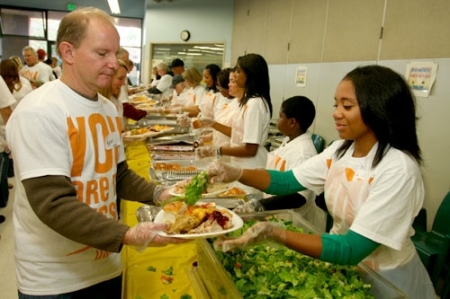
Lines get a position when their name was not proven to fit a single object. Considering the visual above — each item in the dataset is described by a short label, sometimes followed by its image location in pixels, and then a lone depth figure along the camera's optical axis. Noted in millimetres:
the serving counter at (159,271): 1244
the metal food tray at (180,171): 2291
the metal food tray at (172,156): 2785
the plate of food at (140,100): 6352
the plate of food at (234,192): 1993
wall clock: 8602
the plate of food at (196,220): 1078
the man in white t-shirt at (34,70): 6531
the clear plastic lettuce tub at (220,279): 1027
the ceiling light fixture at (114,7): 9234
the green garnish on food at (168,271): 1355
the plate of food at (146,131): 3336
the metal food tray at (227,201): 1813
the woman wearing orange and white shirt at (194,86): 5324
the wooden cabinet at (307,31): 4305
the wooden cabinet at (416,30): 2652
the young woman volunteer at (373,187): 1129
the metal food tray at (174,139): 3271
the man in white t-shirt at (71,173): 952
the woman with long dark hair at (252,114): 2514
